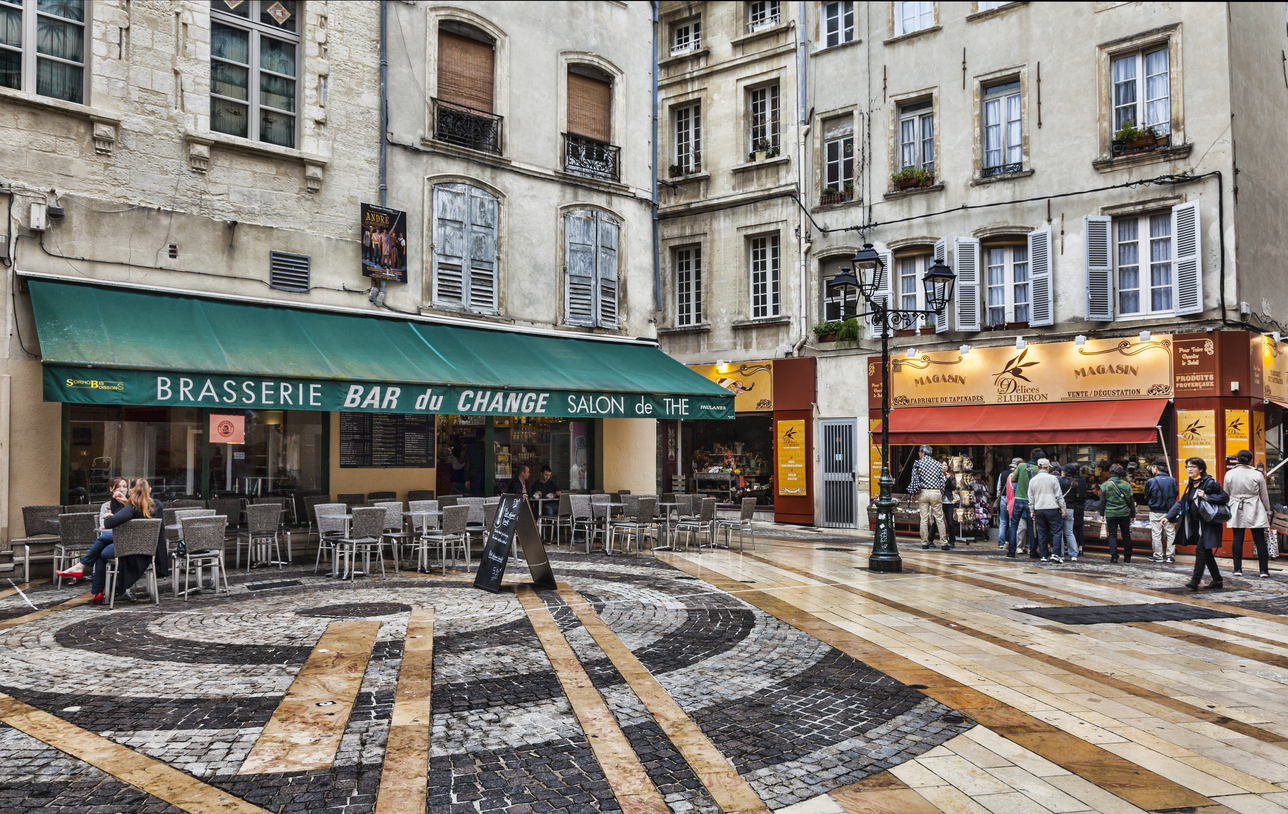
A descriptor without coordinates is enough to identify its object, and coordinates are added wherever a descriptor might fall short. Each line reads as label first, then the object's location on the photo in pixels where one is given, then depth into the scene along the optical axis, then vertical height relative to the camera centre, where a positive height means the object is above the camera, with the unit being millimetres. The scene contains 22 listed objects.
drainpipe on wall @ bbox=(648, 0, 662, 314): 16328 +3493
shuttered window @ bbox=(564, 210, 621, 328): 15086 +3047
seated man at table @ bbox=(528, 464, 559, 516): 14297 -828
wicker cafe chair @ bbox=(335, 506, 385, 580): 9969 -1084
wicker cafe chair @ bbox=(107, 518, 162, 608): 8086 -948
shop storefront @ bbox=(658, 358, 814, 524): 19016 -108
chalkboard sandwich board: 9102 -1134
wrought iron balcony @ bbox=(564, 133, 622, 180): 15227 +5066
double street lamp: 10969 +4
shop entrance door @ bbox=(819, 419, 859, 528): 18328 -747
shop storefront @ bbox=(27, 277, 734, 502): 9711 +575
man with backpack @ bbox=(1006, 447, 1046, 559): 13562 -1033
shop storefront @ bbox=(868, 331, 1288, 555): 13953 +557
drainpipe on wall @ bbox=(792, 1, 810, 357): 18859 +5565
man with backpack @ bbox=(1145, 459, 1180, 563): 12844 -999
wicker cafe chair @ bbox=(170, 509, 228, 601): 8703 -1051
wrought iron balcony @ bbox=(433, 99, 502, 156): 13648 +5052
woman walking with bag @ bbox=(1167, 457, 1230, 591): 9734 -906
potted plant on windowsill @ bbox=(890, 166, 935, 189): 17391 +5285
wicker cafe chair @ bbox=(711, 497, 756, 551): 13367 -1267
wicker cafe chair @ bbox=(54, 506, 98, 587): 8945 -966
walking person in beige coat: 10633 -753
